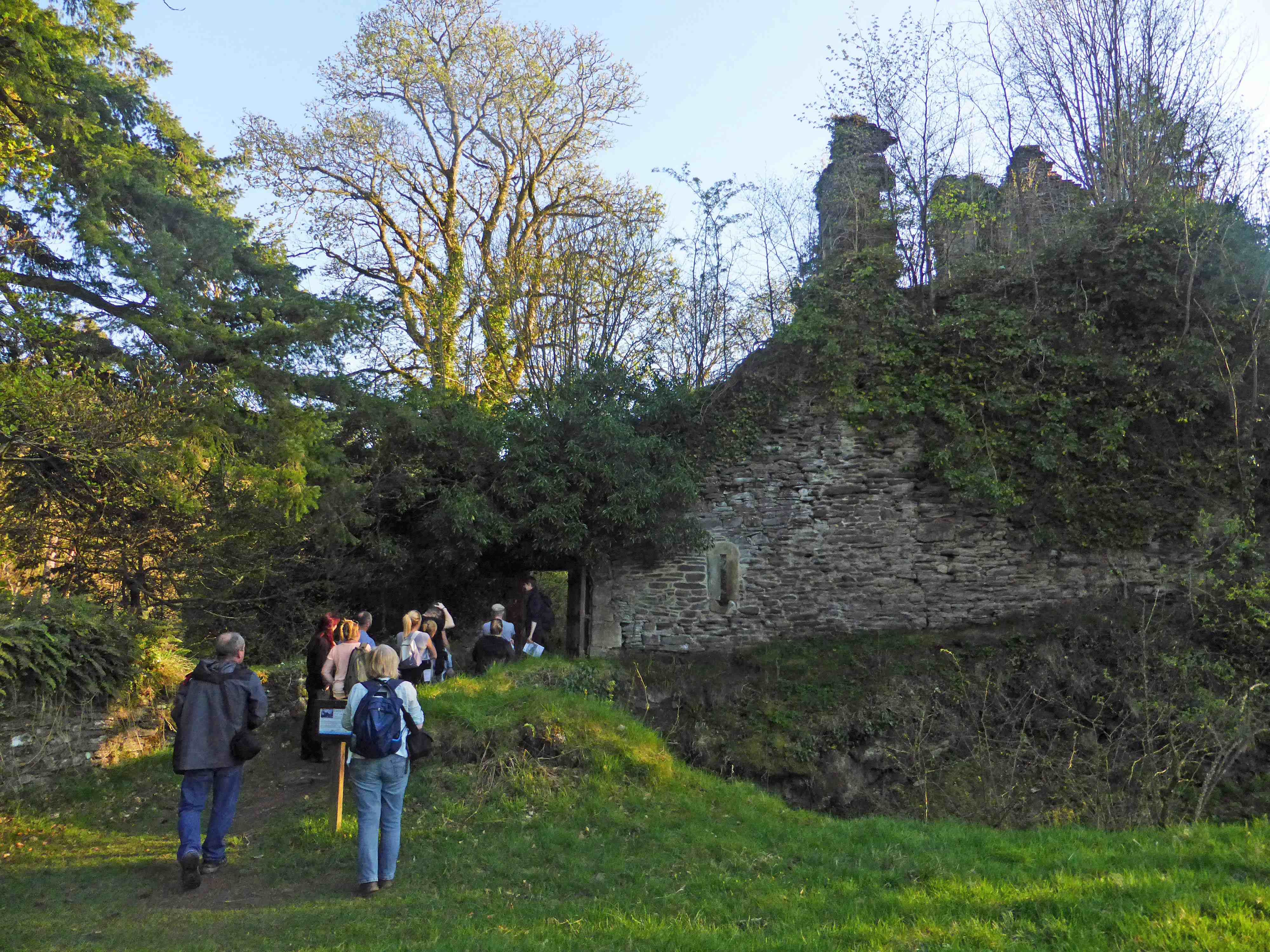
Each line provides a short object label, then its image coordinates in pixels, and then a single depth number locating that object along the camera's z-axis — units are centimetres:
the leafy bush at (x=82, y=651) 748
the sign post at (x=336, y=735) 606
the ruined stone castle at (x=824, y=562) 1155
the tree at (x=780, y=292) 1388
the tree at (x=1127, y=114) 1361
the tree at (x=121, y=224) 766
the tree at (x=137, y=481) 721
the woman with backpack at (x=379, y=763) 524
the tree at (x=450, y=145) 1872
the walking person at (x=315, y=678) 824
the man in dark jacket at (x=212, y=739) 555
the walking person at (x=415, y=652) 844
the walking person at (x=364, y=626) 823
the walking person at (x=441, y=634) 998
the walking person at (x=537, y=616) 1125
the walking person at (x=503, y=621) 1045
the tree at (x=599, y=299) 1515
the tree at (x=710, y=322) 1476
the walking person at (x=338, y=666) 776
